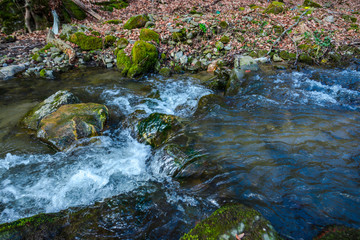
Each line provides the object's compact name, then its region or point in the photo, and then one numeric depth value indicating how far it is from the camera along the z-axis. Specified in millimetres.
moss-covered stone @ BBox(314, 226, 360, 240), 1756
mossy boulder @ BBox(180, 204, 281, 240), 1760
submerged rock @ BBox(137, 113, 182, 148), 4330
